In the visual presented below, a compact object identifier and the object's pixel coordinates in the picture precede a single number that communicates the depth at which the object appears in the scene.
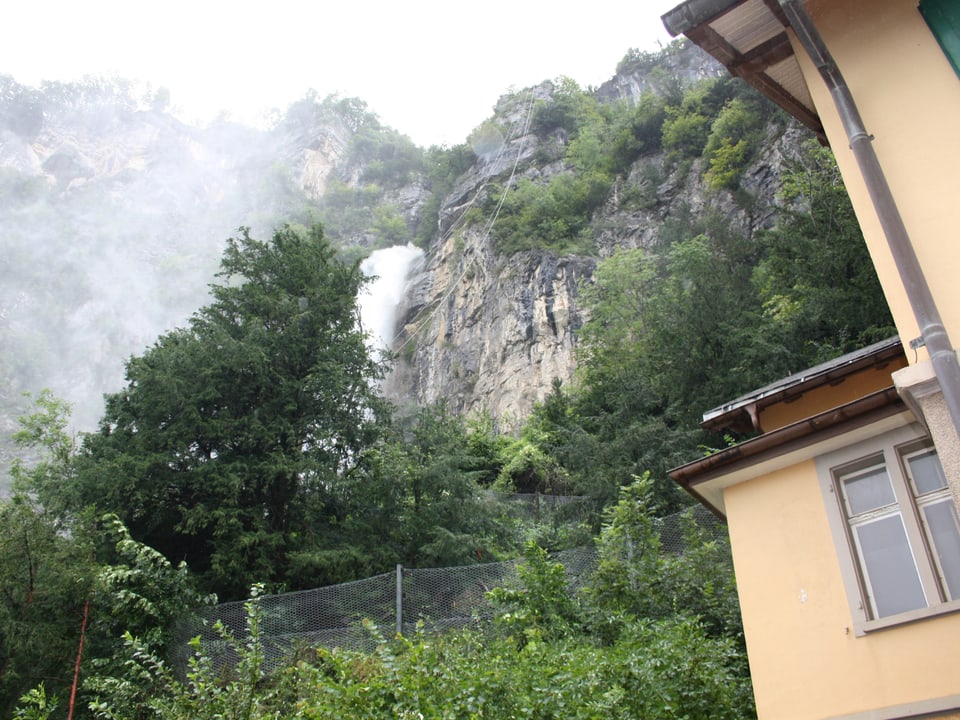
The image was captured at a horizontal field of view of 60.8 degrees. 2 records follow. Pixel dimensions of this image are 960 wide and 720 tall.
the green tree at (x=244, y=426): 14.22
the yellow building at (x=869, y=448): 5.00
